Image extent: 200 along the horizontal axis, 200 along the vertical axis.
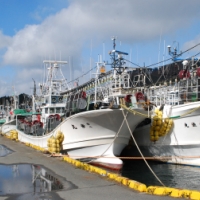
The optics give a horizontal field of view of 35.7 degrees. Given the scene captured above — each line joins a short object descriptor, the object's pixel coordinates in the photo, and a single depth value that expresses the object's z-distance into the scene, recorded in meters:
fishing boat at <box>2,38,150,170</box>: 14.69
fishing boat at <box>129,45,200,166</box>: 14.81
